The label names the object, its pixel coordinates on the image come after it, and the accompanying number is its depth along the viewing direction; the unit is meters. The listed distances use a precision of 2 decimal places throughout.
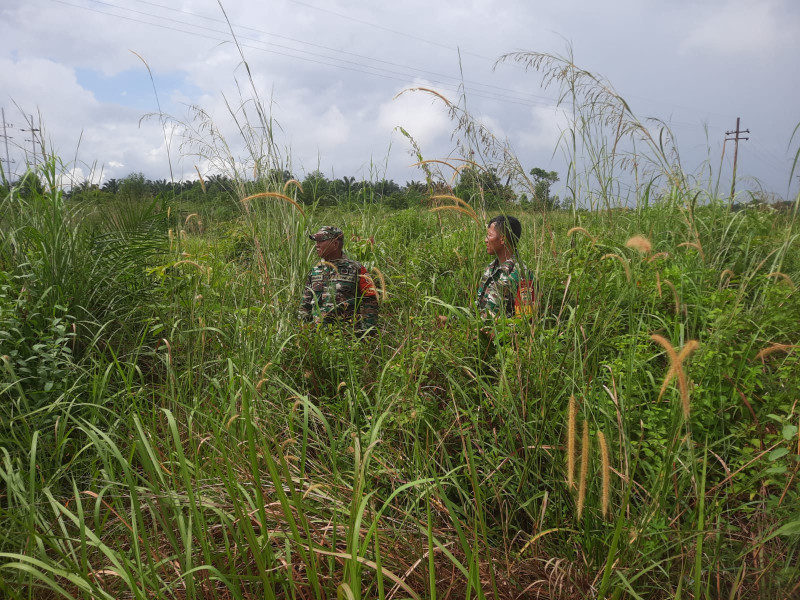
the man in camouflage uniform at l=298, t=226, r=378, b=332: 3.52
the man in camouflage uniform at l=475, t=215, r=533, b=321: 1.93
